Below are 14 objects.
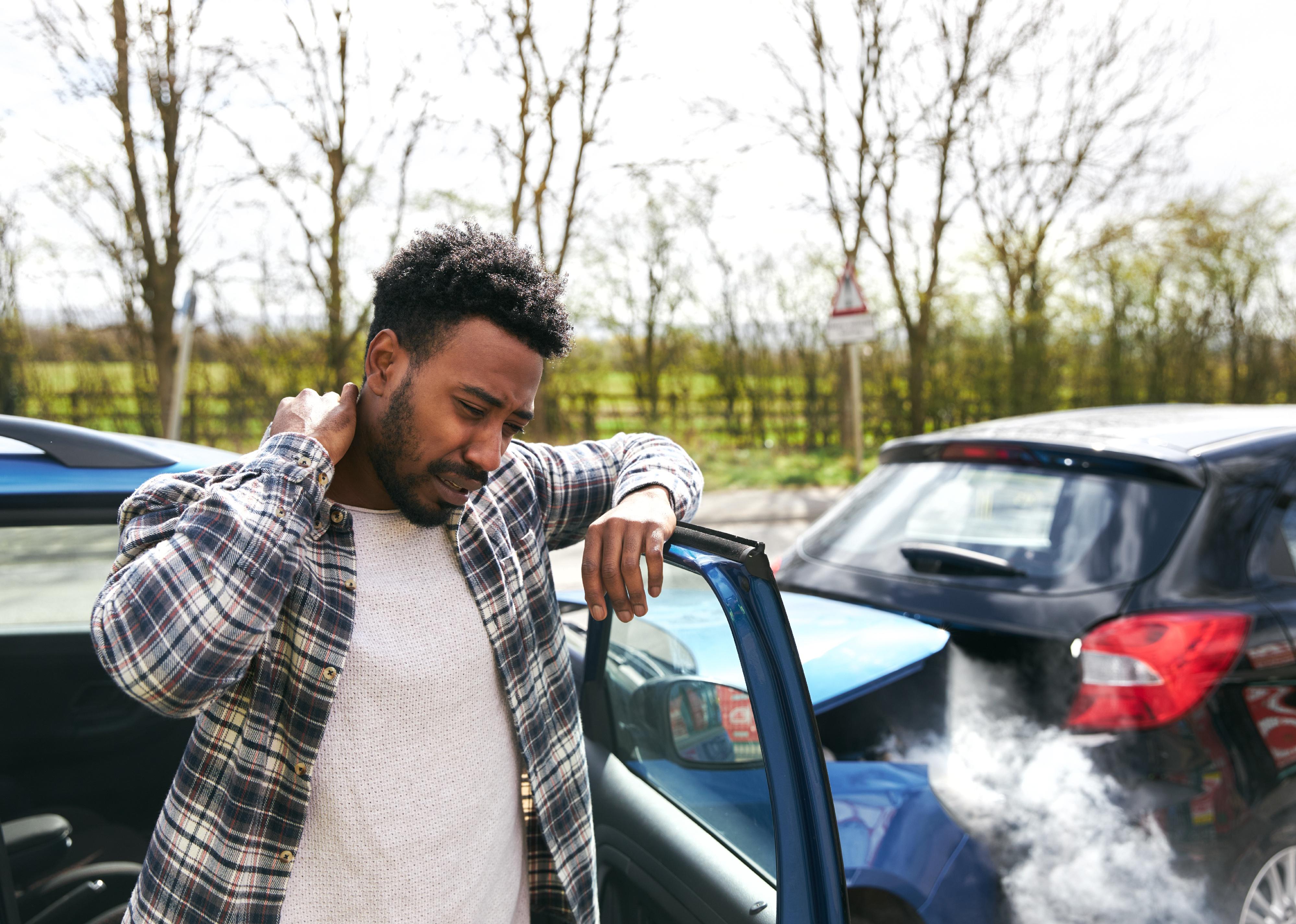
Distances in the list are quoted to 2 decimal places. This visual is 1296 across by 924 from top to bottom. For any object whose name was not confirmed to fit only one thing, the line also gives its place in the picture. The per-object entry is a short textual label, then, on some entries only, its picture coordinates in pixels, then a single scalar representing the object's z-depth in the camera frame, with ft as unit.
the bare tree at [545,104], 30.76
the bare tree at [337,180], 28.48
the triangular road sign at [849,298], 29.86
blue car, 3.79
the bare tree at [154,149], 25.26
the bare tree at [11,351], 33.01
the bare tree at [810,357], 45.75
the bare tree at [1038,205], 41.96
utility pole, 23.54
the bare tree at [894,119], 36.11
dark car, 6.53
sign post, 29.58
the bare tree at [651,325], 43.21
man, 3.32
